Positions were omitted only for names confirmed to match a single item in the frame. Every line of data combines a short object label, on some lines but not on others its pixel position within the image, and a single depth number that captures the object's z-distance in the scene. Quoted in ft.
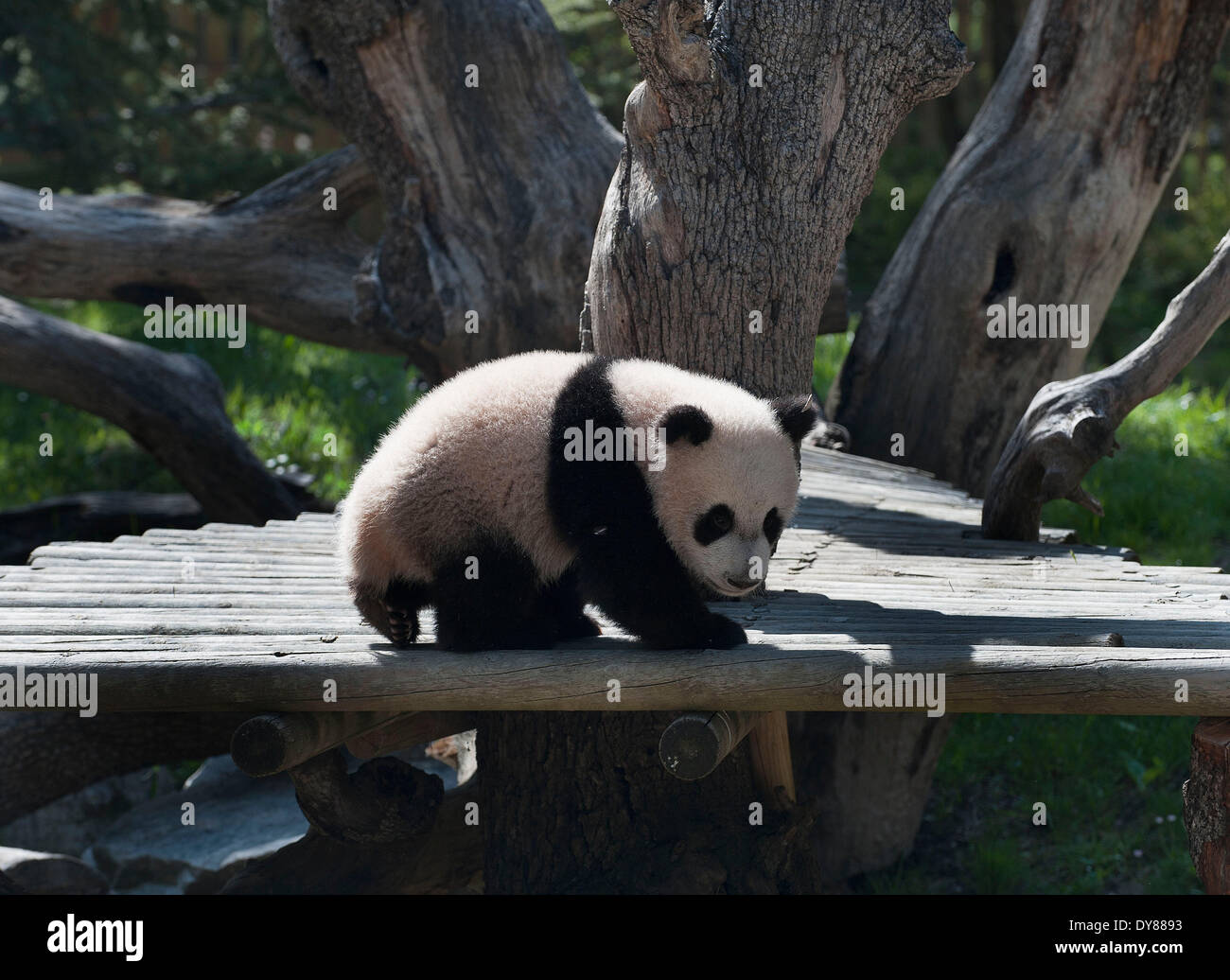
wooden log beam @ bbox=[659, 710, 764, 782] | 18.57
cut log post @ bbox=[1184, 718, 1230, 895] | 19.07
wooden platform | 18.38
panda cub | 19.36
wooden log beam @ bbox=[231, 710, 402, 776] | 19.13
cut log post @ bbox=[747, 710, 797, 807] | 27.09
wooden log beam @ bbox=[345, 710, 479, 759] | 24.76
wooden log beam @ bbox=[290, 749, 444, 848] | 23.93
